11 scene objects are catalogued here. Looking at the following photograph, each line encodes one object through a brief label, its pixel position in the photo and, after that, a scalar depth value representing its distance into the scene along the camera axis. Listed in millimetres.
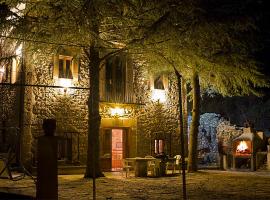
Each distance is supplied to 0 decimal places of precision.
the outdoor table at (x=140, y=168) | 15391
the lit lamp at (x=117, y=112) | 18522
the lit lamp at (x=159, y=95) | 20047
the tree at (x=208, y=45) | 12453
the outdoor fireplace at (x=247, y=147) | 18609
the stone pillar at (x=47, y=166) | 5875
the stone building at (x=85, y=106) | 16328
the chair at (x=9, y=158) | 10902
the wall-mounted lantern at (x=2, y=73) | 17783
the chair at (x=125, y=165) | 15083
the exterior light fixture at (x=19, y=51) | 16009
